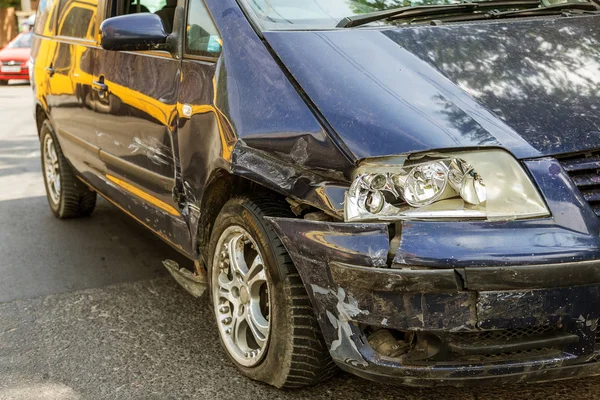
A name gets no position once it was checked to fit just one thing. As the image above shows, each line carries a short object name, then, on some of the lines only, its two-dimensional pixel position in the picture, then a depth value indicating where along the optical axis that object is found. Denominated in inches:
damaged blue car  107.4
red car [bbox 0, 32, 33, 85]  906.1
